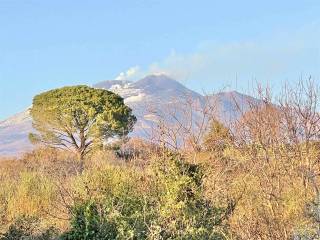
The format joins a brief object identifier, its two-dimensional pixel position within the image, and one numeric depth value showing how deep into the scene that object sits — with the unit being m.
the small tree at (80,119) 50.31
